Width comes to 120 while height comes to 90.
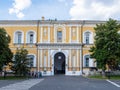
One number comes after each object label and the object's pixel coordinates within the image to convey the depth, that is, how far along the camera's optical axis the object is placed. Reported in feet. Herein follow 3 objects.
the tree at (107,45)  52.00
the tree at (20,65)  53.39
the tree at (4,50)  51.63
